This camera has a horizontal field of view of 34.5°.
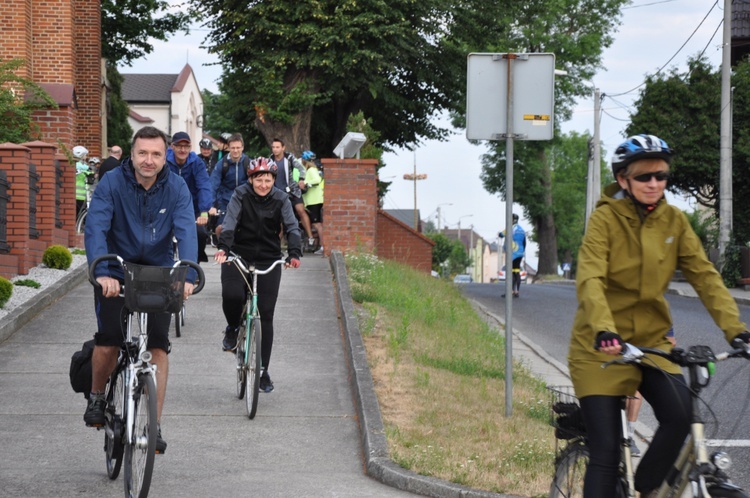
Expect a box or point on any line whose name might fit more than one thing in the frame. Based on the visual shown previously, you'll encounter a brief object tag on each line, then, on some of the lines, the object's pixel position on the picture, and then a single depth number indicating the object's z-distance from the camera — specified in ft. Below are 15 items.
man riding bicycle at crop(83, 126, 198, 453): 20.71
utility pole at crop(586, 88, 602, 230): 147.43
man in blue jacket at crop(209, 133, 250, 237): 42.98
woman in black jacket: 30.99
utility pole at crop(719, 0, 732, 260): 93.97
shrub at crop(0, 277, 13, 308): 41.37
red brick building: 80.28
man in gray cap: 38.68
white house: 278.67
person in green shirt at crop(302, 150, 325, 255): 69.31
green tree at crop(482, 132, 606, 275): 181.68
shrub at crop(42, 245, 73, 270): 54.34
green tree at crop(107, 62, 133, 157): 175.69
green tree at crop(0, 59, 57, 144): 63.82
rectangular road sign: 30.09
